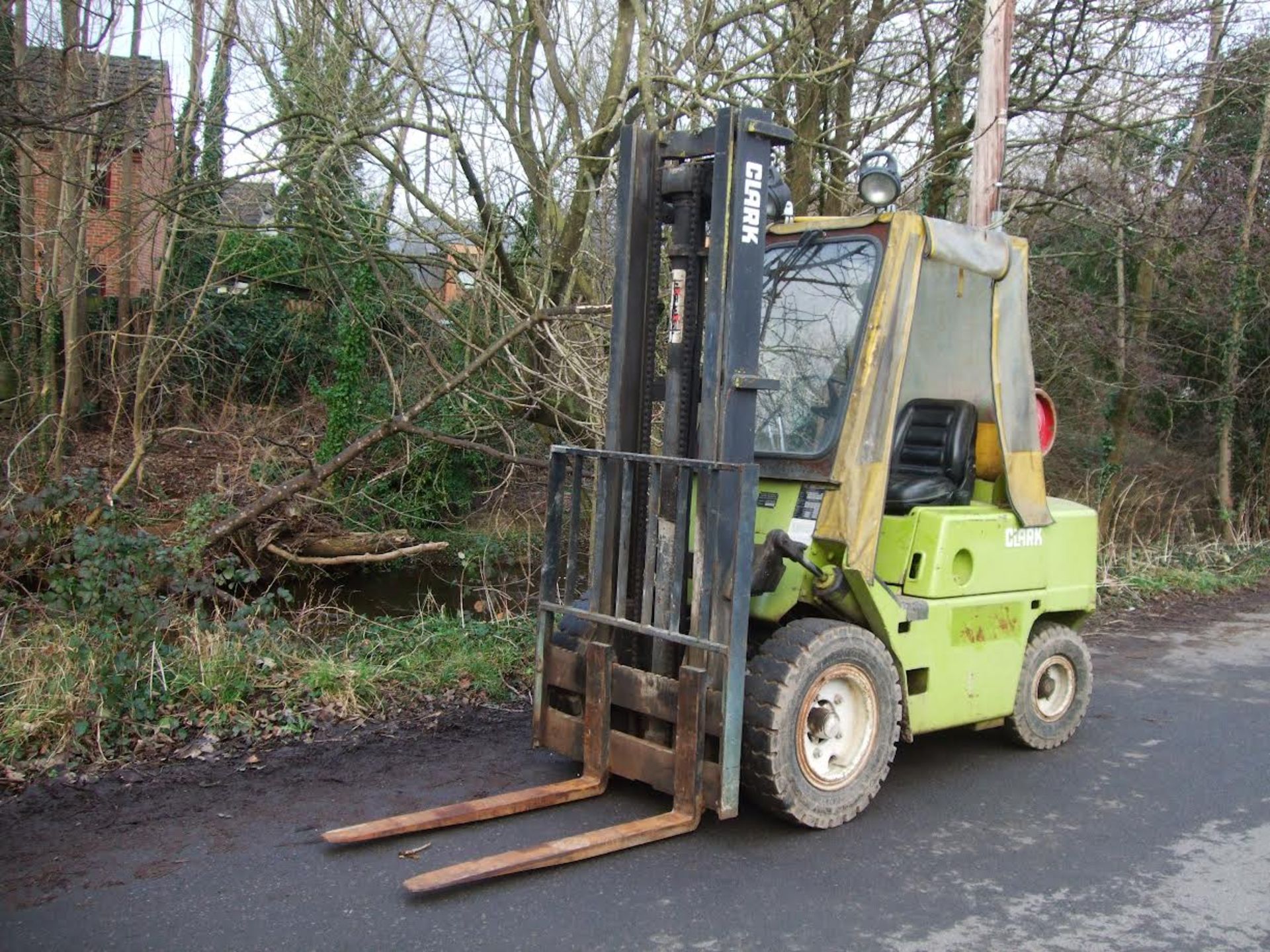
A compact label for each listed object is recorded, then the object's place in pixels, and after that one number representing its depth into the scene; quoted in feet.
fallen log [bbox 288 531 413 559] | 40.04
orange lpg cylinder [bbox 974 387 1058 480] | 18.60
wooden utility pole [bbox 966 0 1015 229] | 30.32
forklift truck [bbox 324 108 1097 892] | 14.24
